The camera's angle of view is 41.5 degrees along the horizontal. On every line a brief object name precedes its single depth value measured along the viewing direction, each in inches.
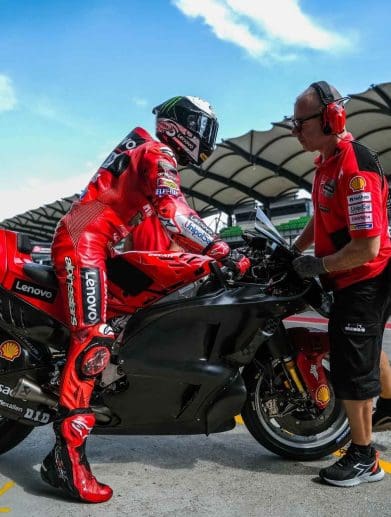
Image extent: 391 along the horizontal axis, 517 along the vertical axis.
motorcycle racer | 102.0
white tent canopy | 1037.2
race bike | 105.8
